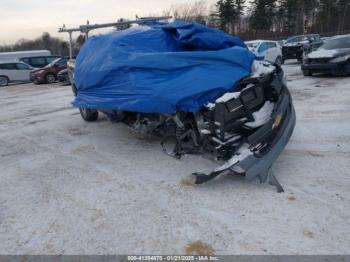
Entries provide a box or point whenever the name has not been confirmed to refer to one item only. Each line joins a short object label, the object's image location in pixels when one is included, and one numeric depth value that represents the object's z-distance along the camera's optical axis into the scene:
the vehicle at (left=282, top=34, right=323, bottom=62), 20.28
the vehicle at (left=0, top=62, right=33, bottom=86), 23.16
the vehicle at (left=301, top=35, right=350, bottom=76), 12.60
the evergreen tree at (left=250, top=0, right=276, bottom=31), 49.47
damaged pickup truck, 4.18
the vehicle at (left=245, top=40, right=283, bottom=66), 16.33
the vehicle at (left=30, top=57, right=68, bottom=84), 21.39
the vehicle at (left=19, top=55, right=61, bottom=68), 25.97
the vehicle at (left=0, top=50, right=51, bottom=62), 27.12
